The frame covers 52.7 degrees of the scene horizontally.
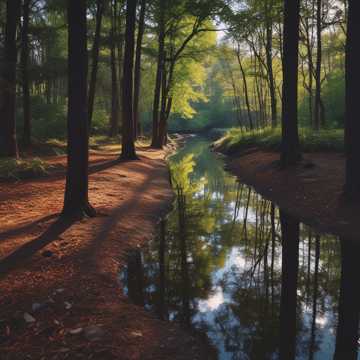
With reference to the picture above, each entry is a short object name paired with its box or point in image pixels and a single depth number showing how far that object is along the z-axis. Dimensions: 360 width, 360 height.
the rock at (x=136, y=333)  4.29
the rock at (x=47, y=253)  6.31
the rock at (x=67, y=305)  4.79
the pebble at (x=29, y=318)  4.39
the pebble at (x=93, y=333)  4.11
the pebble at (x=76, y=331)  4.19
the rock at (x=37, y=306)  4.68
